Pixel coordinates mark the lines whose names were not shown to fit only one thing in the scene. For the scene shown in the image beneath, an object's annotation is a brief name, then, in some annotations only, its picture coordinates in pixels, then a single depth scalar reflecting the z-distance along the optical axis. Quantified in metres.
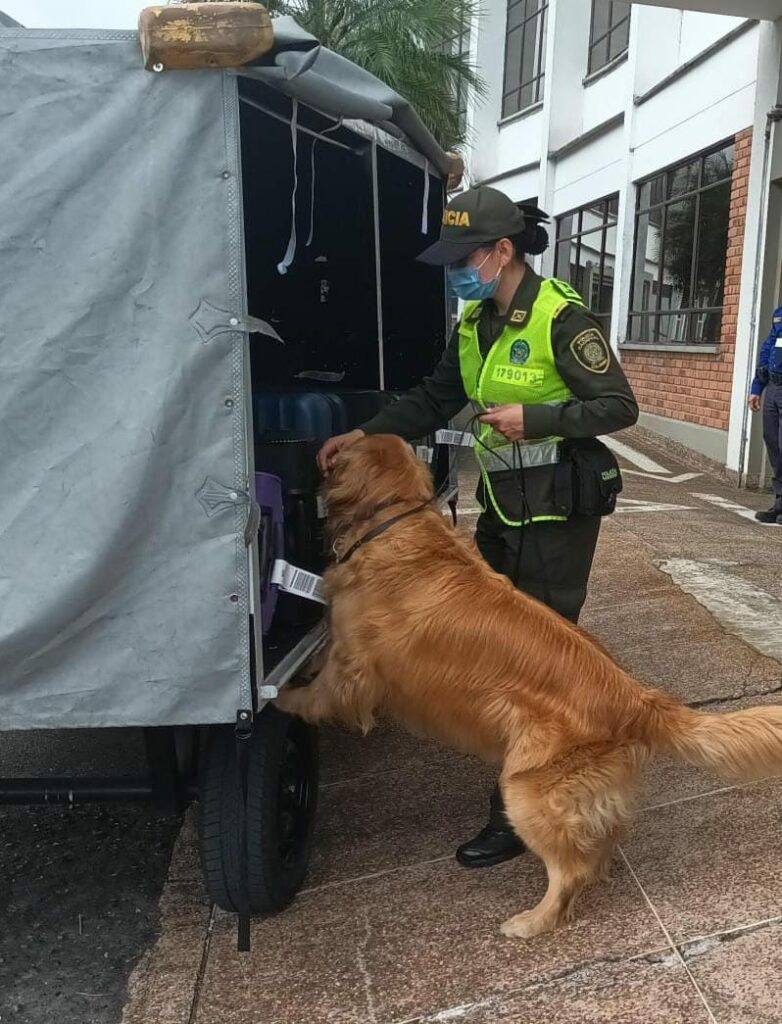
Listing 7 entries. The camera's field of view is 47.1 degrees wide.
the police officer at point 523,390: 2.95
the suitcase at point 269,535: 2.76
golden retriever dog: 2.61
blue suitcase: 3.86
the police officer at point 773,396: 8.27
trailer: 2.17
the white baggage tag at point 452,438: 4.42
